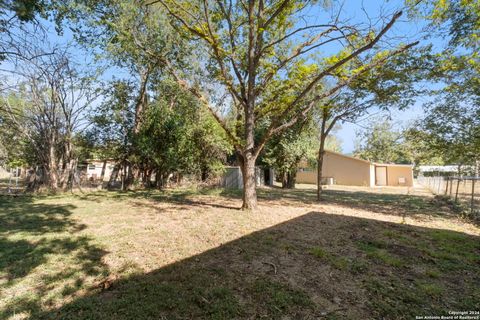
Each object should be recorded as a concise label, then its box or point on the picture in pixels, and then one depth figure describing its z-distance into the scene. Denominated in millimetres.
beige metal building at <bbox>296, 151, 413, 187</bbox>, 23781
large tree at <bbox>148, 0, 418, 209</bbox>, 6403
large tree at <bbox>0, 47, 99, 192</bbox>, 11672
